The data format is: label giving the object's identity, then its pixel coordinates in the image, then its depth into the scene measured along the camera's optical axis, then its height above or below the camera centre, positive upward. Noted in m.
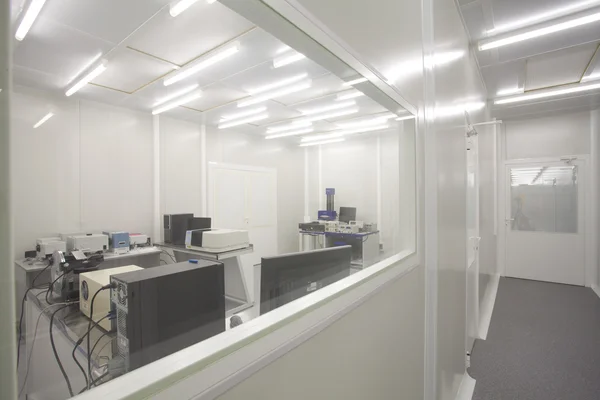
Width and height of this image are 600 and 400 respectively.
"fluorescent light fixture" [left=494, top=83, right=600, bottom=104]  3.77 +1.54
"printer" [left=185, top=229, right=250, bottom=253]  3.20 -0.46
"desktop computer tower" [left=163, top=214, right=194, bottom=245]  4.22 -0.39
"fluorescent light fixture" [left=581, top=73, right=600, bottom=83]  3.54 +1.57
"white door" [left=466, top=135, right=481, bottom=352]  2.74 -0.43
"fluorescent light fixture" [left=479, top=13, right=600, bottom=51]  2.36 +1.53
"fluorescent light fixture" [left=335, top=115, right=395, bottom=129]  5.05 +1.51
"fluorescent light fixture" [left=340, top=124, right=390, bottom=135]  5.58 +1.50
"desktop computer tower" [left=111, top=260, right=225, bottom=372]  0.98 -0.42
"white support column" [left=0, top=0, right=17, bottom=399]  0.32 -0.04
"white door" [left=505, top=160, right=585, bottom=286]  4.84 -0.42
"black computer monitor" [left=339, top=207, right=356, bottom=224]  6.46 -0.32
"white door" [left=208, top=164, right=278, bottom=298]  5.47 +0.00
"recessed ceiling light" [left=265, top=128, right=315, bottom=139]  5.88 +1.50
